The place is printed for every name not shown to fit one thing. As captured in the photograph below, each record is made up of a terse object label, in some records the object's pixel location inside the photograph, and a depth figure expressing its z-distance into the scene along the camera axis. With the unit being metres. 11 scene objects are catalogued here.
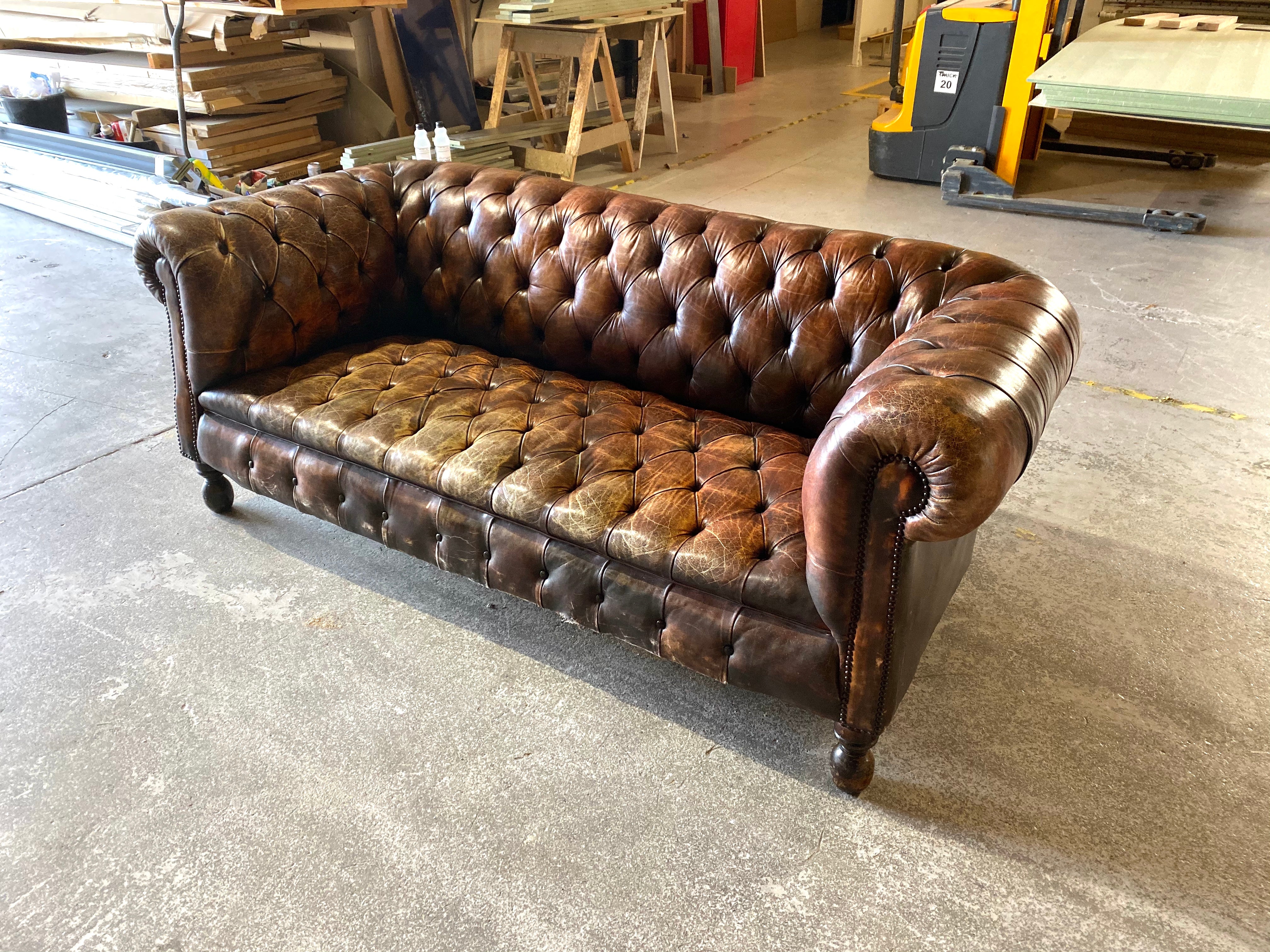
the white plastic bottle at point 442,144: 4.32
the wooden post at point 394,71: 5.34
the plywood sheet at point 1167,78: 3.35
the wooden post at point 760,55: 8.20
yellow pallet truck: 4.52
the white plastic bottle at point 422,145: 4.22
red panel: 7.65
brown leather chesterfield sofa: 1.42
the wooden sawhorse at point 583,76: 5.19
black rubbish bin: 5.16
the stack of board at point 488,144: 4.61
